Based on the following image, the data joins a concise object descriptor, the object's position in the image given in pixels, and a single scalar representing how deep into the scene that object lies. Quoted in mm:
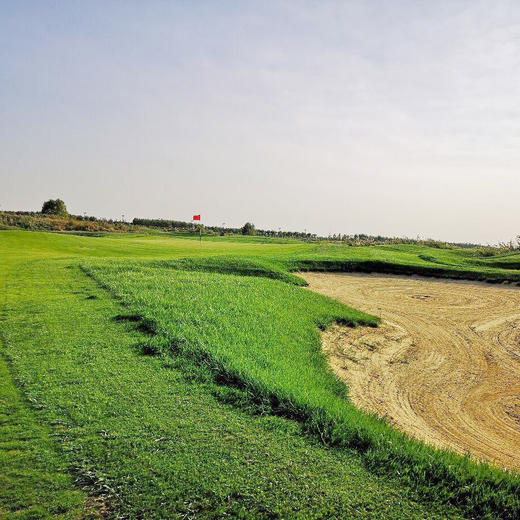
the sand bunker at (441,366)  6207
